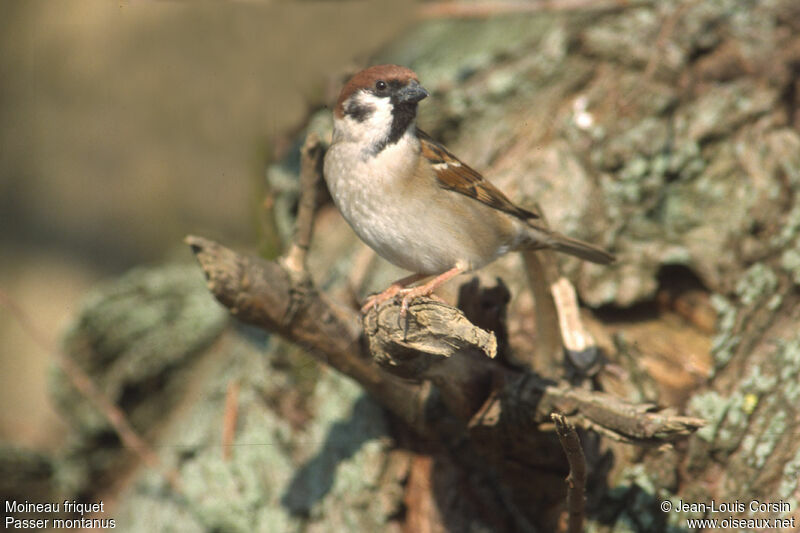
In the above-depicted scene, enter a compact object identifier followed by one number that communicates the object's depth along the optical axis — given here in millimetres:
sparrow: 5445
